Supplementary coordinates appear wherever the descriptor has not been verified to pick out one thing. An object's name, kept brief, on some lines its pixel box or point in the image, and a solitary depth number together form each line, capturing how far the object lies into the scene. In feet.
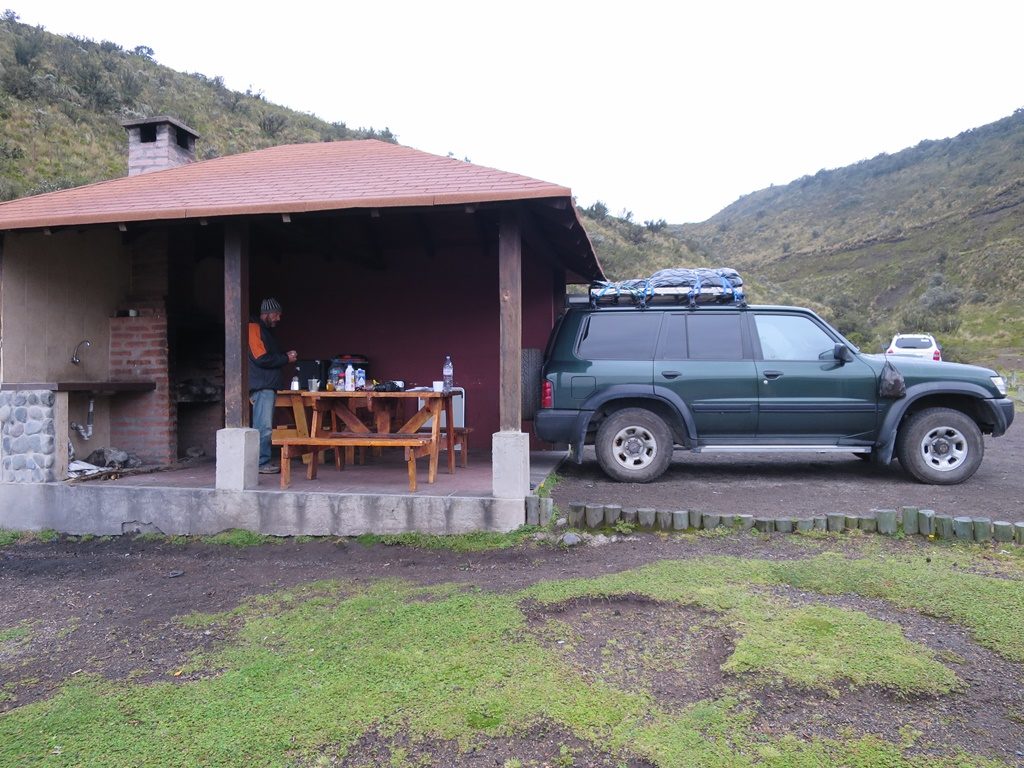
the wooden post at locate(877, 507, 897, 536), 17.21
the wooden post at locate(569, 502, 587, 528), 18.21
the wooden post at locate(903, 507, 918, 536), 17.11
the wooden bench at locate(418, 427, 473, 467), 24.17
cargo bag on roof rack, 23.90
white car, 61.46
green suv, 21.77
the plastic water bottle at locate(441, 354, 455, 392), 22.15
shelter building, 19.10
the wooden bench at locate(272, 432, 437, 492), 19.26
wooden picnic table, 19.89
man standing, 22.81
